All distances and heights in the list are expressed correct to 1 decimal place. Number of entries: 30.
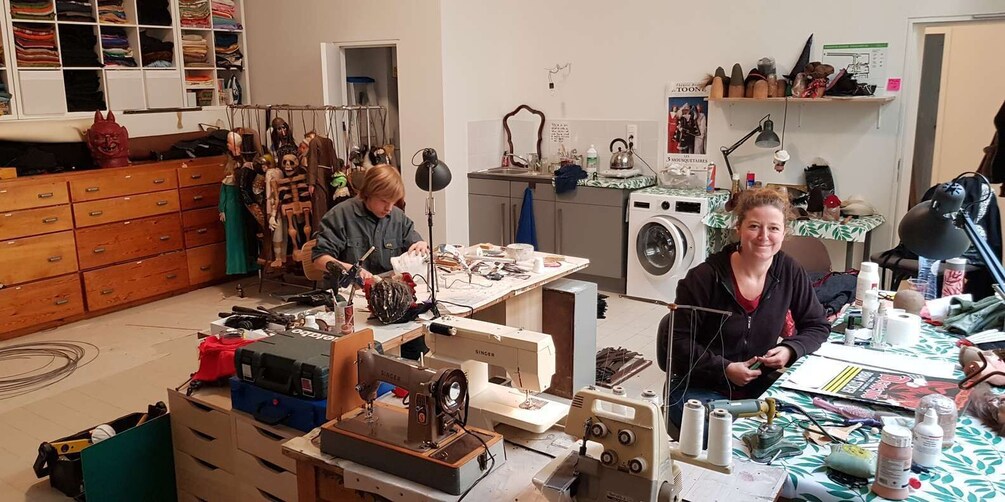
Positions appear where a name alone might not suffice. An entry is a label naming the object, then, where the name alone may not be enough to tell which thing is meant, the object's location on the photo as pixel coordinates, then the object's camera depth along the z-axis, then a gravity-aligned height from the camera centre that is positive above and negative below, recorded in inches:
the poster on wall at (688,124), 237.8 -3.7
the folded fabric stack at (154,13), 245.1 +31.9
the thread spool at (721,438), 72.1 -30.2
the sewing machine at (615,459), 64.5 -29.2
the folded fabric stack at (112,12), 234.7 +30.8
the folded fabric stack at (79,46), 228.5 +20.0
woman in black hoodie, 108.3 -29.1
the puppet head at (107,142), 224.8 -8.1
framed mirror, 267.9 -6.3
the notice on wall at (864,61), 205.9 +13.4
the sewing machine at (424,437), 73.5 -32.3
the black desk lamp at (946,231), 93.2 -14.4
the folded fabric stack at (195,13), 256.4 +33.1
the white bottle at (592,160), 252.8 -15.4
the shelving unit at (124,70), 219.8 +13.8
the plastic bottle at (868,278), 120.9 -25.8
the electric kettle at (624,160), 245.8 -15.0
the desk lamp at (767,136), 217.9 -6.7
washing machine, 223.1 -37.2
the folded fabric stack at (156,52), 249.6 +19.8
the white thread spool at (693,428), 73.2 -29.8
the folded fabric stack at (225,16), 267.3 +33.6
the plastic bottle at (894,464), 68.2 -30.9
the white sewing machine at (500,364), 83.6 -27.9
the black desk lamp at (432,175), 125.6 -10.1
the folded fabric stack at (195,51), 261.0 +21.0
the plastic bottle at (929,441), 72.6 -30.7
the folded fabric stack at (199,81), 262.7 +11.0
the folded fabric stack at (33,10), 215.0 +28.9
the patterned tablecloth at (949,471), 70.0 -33.7
